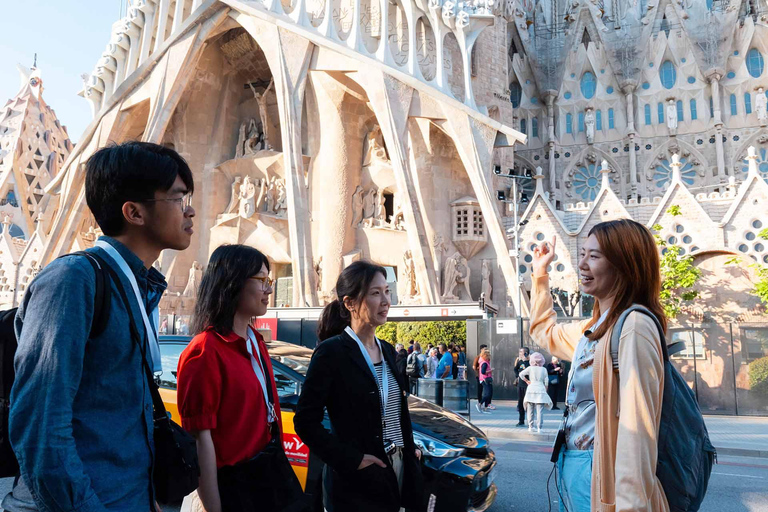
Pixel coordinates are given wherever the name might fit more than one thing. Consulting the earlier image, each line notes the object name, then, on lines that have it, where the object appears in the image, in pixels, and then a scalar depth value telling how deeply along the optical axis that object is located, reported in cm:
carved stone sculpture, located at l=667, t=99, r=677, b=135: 3459
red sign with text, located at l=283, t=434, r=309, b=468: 396
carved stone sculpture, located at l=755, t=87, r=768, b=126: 3285
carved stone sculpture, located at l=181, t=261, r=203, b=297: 2502
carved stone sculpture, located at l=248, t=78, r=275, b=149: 2620
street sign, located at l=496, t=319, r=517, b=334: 1616
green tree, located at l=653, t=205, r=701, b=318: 2078
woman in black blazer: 244
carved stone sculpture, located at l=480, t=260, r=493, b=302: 2131
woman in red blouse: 220
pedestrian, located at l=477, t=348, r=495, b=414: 1272
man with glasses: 144
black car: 394
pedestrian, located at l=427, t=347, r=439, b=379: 1461
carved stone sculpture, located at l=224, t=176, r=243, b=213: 2569
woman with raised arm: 179
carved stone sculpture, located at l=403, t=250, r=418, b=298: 2148
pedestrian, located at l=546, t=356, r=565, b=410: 1274
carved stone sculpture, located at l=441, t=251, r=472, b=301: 2127
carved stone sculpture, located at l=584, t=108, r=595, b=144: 3588
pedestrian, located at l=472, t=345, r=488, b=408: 1320
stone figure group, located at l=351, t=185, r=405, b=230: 2323
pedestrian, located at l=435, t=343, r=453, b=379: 1312
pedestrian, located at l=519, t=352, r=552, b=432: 975
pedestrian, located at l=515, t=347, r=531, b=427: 1093
